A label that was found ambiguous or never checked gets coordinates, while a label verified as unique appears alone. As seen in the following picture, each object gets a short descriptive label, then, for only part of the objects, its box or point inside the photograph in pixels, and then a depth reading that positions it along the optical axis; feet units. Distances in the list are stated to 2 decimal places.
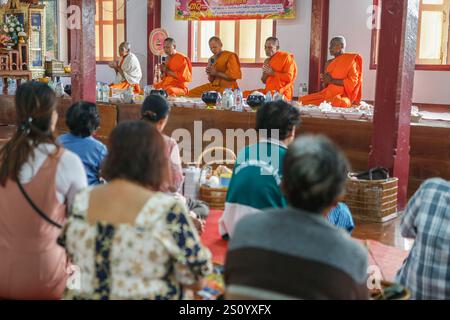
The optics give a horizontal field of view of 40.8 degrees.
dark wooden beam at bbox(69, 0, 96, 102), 20.07
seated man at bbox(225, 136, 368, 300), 4.65
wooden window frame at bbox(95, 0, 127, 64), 40.81
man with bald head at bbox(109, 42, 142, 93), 32.24
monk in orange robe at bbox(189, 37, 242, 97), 29.25
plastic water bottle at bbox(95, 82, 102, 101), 26.50
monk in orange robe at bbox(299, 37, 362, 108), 24.56
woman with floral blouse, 5.41
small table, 33.32
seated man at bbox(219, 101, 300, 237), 8.25
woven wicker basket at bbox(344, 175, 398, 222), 14.74
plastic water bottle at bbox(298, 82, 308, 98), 31.86
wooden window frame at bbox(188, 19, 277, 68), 34.86
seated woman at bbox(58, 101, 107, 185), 9.49
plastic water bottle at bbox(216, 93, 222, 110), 23.04
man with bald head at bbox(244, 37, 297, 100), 26.58
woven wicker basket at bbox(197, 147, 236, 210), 12.52
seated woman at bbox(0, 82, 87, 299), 7.03
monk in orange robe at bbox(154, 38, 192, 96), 30.81
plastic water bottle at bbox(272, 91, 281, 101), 22.22
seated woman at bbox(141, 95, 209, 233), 10.30
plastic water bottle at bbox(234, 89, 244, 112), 22.67
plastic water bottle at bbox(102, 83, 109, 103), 26.45
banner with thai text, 32.89
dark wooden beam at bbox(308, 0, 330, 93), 31.55
